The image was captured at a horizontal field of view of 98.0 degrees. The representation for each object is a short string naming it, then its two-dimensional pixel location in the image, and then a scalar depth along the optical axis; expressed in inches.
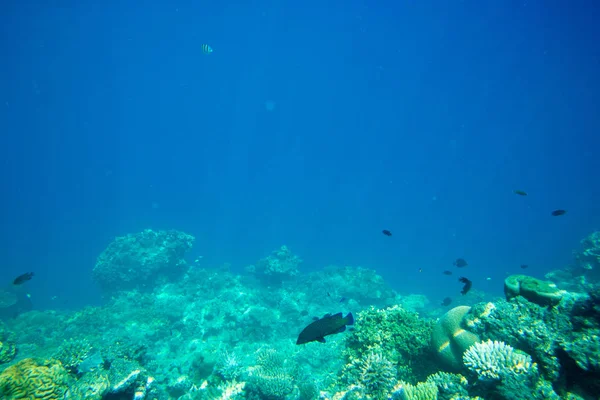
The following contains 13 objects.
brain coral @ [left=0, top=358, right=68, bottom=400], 200.9
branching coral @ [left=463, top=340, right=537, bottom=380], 141.5
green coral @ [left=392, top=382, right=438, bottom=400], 161.3
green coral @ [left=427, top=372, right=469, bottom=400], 158.4
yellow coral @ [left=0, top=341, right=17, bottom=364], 347.9
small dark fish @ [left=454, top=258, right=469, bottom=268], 540.3
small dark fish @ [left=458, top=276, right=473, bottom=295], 296.3
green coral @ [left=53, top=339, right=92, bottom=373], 286.5
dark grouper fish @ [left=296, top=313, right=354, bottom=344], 143.9
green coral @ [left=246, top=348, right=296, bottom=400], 292.0
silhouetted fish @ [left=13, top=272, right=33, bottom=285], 409.0
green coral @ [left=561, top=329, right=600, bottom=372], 128.5
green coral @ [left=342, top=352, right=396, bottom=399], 183.2
